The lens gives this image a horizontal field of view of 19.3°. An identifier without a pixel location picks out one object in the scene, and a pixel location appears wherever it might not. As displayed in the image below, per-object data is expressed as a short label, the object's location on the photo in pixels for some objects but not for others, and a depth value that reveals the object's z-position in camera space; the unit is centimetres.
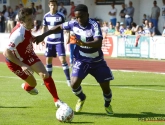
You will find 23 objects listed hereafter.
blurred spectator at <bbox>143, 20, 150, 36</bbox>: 2653
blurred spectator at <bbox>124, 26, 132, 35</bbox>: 2700
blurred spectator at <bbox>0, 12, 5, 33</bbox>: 3712
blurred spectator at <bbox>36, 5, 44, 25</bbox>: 3794
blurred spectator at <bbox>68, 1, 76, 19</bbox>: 3416
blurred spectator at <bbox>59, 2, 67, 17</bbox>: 3508
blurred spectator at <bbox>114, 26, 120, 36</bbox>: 2769
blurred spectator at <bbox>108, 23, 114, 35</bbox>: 2886
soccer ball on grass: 921
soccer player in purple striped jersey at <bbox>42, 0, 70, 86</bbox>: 1462
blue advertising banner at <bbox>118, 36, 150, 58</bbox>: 2566
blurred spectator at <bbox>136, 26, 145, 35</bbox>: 2661
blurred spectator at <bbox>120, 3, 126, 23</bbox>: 3225
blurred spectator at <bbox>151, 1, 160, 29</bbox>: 3053
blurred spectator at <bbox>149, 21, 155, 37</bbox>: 2674
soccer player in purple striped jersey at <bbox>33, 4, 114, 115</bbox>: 962
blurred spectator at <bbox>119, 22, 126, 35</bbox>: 2802
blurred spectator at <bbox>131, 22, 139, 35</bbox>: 2722
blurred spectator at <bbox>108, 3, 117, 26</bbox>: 3278
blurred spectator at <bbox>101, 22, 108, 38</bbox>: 2904
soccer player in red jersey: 984
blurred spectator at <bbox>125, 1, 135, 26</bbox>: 3103
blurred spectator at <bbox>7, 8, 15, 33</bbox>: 3616
